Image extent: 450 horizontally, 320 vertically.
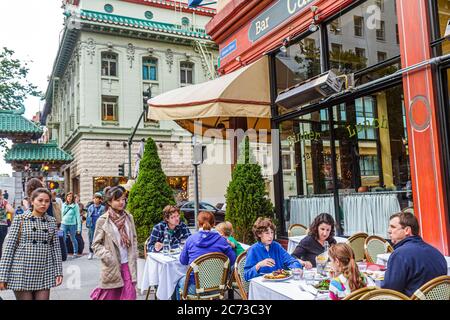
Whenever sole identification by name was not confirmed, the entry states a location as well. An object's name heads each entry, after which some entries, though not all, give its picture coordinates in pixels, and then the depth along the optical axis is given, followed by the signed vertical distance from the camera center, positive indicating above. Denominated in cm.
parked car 1788 -59
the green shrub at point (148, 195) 887 +12
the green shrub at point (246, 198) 767 -4
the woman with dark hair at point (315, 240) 469 -56
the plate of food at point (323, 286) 325 -79
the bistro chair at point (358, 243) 548 -73
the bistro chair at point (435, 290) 271 -71
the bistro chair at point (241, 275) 417 -86
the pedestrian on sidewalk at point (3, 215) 766 -19
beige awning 708 +193
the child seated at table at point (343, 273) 295 -64
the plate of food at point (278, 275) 373 -78
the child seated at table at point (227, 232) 555 -51
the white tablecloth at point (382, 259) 471 -82
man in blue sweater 309 -61
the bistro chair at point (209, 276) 450 -92
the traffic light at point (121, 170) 1954 +156
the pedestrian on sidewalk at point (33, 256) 397 -54
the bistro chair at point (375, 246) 515 -74
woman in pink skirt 436 -56
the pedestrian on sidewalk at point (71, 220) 1076 -46
